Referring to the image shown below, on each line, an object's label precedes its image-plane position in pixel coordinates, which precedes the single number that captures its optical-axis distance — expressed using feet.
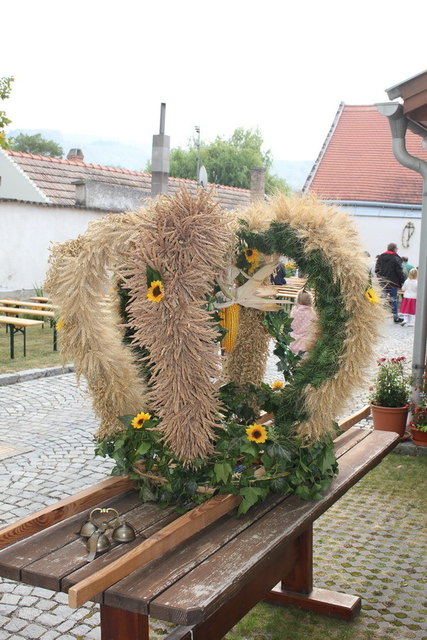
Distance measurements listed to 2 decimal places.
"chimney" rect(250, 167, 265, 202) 83.41
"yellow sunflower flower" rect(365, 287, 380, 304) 9.82
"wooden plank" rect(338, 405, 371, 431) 13.41
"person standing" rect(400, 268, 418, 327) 48.16
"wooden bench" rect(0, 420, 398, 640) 7.25
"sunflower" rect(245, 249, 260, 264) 11.02
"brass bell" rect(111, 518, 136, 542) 8.48
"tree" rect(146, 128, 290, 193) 203.82
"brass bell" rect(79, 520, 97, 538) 8.48
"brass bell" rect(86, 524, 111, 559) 8.16
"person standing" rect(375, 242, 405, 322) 50.70
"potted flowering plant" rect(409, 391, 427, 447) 21.11
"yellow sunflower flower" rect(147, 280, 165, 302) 9.10
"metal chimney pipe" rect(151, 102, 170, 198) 37.42
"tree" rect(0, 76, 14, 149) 47.52
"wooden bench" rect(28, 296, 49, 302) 45.21
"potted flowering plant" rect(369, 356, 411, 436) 21.63
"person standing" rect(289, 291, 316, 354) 25.34
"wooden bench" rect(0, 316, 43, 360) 33.32
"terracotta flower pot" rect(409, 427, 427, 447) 21.24
